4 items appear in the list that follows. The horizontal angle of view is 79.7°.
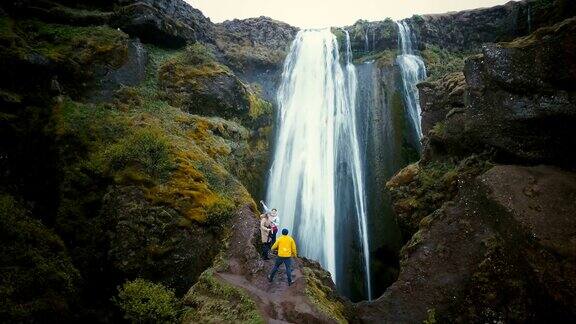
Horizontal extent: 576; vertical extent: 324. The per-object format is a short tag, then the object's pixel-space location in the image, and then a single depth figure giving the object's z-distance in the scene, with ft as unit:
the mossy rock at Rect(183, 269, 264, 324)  22.25
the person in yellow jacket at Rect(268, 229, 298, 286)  25.35
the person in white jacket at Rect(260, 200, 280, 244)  29.37
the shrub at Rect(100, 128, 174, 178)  31.71
